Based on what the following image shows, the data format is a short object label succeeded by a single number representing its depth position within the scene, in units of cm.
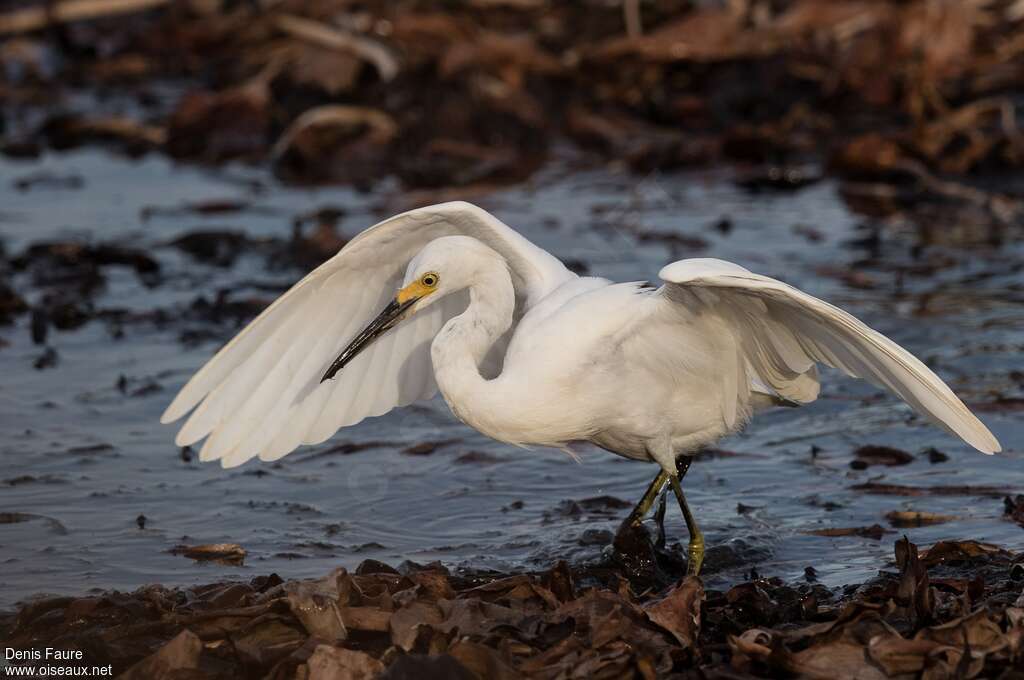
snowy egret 1069
